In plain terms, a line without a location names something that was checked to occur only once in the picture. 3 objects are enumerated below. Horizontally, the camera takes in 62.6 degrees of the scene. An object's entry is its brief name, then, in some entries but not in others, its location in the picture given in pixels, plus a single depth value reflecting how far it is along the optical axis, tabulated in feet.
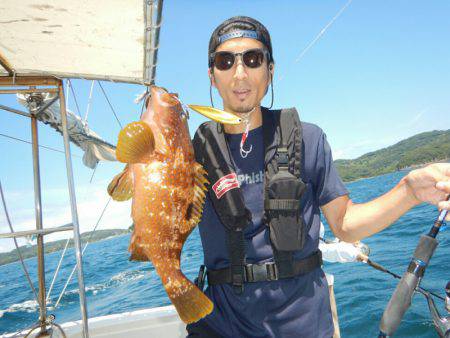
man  2.68
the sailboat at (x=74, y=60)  3.36
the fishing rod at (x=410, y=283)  2.51
